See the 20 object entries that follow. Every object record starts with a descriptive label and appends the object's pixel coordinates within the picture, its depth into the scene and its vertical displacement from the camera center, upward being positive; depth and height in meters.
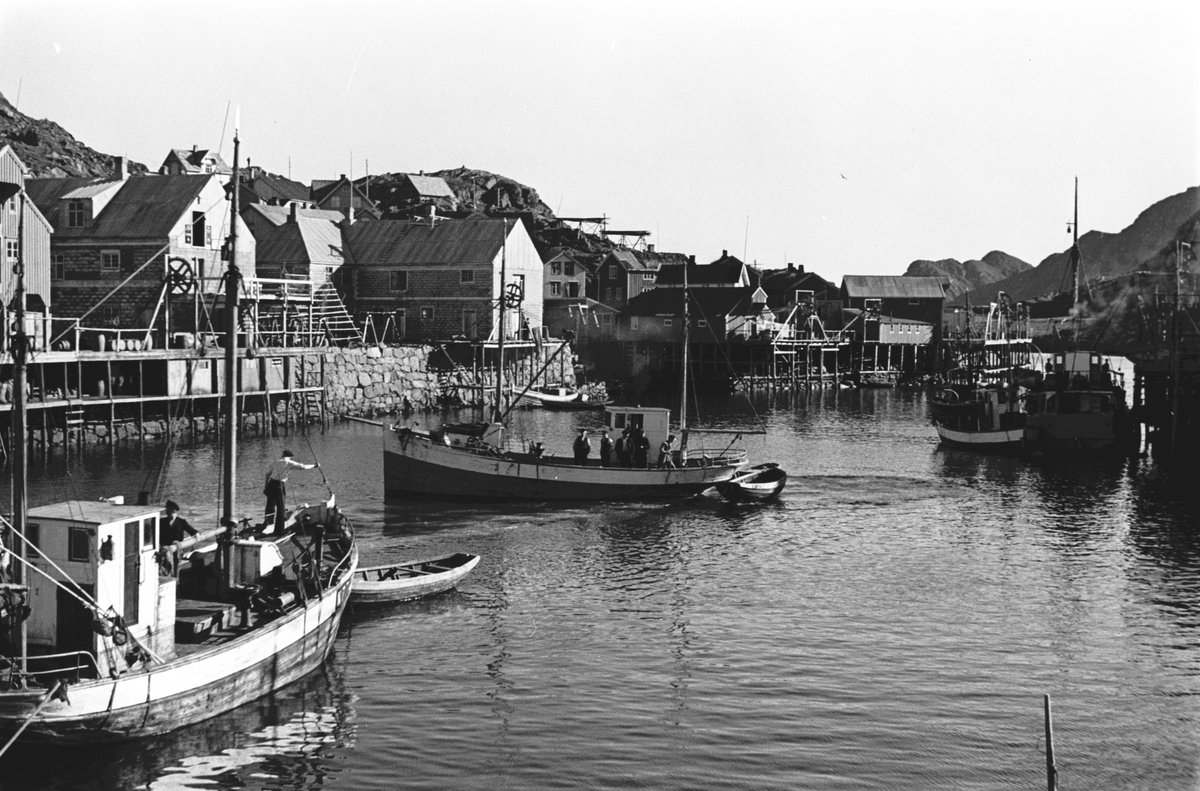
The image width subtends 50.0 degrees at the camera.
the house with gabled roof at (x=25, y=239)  61.50 +6.10
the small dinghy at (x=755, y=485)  48.47 -4.45
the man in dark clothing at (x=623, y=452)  49.12 -3.27
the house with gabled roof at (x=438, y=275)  91.94 +6.43
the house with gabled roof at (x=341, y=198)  148.38 +19.43
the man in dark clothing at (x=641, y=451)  49.31 -3.23
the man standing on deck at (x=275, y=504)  30.27 -3.36
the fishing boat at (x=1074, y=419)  65.50 -2.38
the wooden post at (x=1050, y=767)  15.52 -4.83
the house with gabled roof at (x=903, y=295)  136.36 +7.95
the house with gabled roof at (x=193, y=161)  127.27 +21.71
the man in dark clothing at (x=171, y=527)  25.73 -3.35
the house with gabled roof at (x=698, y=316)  117.38 +4.79
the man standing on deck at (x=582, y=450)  48.28 -3.16
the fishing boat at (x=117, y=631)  20.42 -4.80
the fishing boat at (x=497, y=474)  47.72 -4.05
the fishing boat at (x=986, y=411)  67.06 -2.27
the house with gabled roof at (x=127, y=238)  76.44 +7.29
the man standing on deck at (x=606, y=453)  48.86 -3.30
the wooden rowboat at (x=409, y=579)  31.67 -5.48
